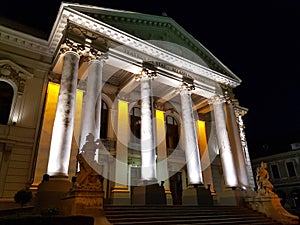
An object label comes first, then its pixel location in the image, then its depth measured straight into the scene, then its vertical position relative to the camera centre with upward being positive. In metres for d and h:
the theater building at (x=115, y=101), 11.73 +6.40
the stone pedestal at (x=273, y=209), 11.53 -0.64
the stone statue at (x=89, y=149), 7.84 +1.81
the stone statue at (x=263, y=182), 12.83 +0.78
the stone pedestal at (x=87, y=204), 7.10 -0.03
